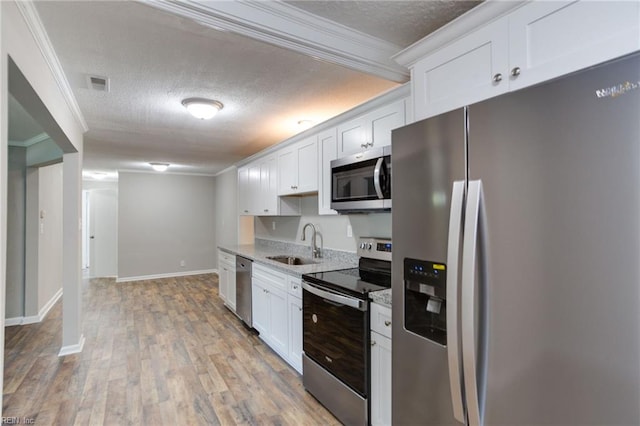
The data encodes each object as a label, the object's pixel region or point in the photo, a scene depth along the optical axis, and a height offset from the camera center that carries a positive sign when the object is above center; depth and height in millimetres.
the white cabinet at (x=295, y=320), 2775 -940
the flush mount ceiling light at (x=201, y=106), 2723 +929
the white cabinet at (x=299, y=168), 3252 +512
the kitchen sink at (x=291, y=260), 3886 -564
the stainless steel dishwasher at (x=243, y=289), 3822 -939
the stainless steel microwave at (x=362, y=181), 2248 +251
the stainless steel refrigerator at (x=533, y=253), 866 -129
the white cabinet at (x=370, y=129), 2281 +670
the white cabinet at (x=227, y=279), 4418 -945
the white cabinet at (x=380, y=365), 1812 -879
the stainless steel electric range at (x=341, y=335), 1972 -830
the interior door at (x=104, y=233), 7473 -439
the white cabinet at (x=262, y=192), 4094 +323
